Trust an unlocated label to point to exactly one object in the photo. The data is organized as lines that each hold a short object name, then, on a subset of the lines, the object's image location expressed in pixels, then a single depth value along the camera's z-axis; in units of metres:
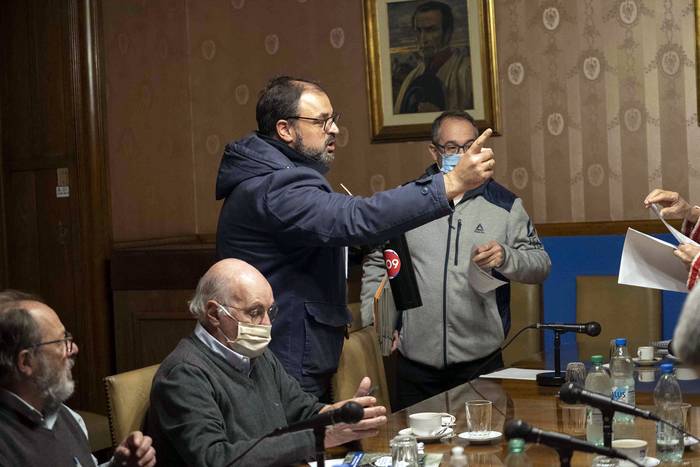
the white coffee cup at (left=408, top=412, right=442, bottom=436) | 2.39
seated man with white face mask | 2.26
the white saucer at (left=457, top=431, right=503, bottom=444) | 2.32
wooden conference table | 2.23
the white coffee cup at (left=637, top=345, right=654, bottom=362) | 3.49
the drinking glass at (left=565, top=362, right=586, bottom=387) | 2.76
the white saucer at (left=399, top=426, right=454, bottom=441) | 2.38
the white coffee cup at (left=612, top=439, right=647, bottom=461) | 2.08
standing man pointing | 2.63
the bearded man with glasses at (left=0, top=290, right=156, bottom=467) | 2.09
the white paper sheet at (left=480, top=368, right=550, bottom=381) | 3.25
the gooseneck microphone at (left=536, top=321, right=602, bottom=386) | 3.06
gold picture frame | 5.38
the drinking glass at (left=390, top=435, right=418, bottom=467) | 2.04
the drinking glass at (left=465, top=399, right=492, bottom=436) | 2.38
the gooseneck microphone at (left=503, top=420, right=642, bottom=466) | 1.54
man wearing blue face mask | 3.62
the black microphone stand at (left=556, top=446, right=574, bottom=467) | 1.56
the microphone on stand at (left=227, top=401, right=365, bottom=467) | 1.72
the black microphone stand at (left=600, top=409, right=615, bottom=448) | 1.84
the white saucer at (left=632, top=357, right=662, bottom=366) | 3.47
